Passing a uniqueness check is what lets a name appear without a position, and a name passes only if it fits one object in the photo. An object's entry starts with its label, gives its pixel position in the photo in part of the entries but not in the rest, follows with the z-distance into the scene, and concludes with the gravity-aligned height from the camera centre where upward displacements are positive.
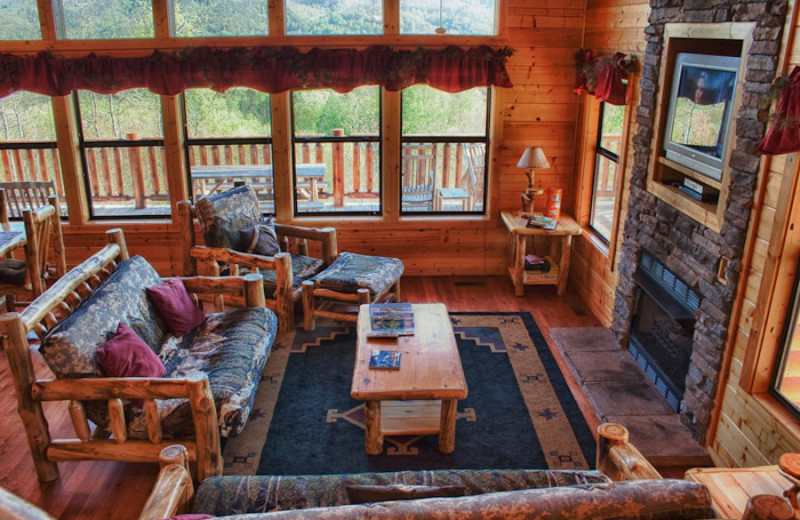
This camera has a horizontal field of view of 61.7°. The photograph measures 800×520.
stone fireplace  3.07 -0.91
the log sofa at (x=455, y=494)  1.94 -1.44
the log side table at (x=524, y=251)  5.42 -1.49
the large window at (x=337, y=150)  5.73 -0.76
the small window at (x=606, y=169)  5.10 -0.80
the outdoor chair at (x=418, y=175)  5.87 -0.98
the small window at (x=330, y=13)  5.45 +0.36
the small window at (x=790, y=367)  3.00 -1.32
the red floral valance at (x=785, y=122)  2.69 -0.21
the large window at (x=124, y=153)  5.69 -0.81
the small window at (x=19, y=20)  5.36 +0.26
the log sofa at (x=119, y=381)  3.04 -1.54
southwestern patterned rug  3.50 -1.98
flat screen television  3.38 -0.23
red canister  5.62 -1.12
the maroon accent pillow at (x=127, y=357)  3.14 -1.38
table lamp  5.43 -0.75
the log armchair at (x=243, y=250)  4.79 -1.36
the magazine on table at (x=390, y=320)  3.96 -1.53
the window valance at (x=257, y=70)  5.31 -0.09
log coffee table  3.38 -1.58
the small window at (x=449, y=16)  5.51 +0.36
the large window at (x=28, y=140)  5.65 -0.71
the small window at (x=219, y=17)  5.43 +0.31
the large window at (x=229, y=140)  5.70 -0.69
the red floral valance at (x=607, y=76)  4.54 -0.08
